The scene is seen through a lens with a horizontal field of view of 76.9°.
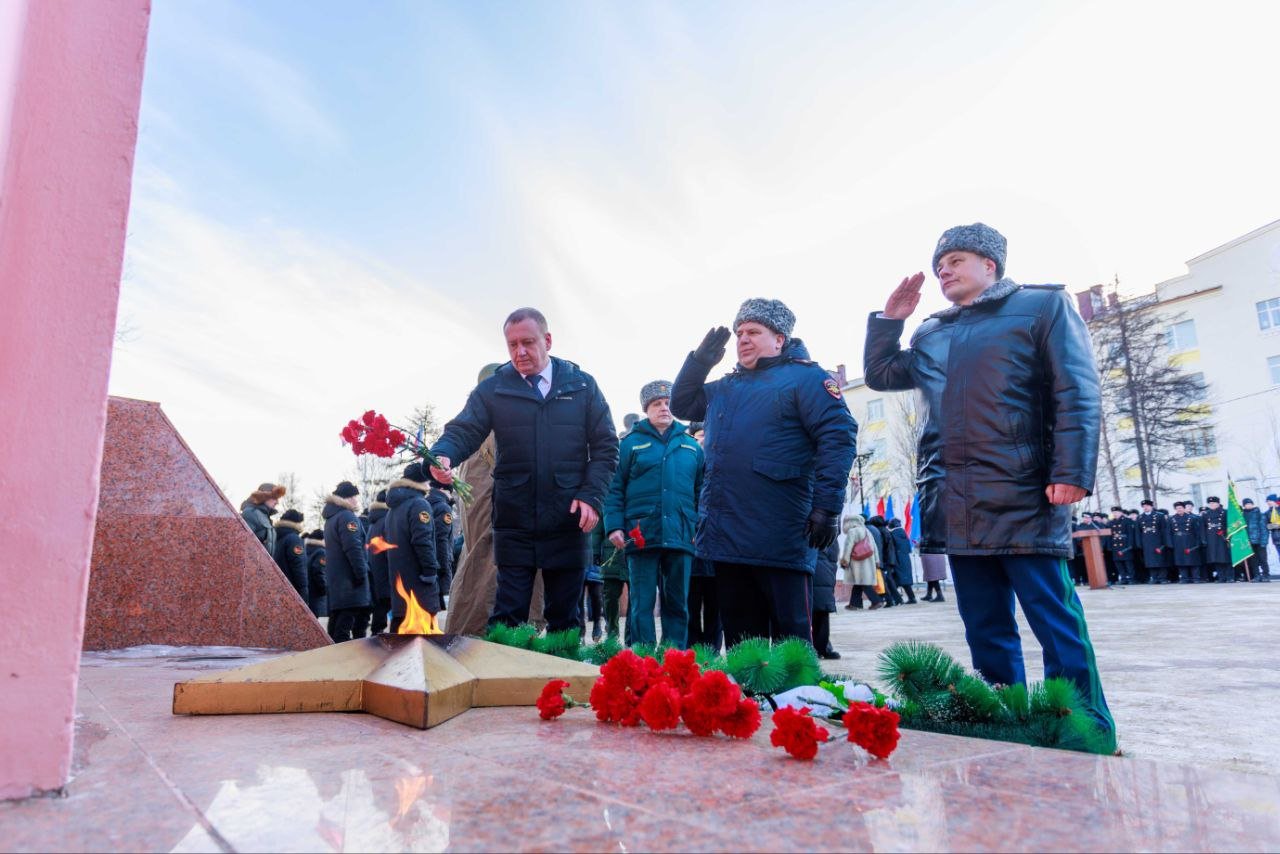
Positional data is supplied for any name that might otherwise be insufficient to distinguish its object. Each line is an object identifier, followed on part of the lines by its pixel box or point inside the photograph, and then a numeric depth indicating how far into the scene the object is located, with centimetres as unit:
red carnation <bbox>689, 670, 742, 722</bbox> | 205
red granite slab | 555
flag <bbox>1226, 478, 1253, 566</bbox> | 1844
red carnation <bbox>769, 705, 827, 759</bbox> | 179
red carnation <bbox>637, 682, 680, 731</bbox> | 209
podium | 1753
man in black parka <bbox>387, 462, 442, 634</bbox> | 688
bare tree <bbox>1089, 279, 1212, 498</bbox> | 3075
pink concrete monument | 155
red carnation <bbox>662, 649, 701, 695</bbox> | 230
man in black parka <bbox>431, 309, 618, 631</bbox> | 425
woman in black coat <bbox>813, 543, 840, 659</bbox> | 605
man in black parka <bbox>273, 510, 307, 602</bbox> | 933
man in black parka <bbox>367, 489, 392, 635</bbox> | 757
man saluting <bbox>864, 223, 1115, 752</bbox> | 287
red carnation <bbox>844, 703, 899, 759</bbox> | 180
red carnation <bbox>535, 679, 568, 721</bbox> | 232
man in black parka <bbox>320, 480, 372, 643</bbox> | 781
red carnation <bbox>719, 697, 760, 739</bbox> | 204
